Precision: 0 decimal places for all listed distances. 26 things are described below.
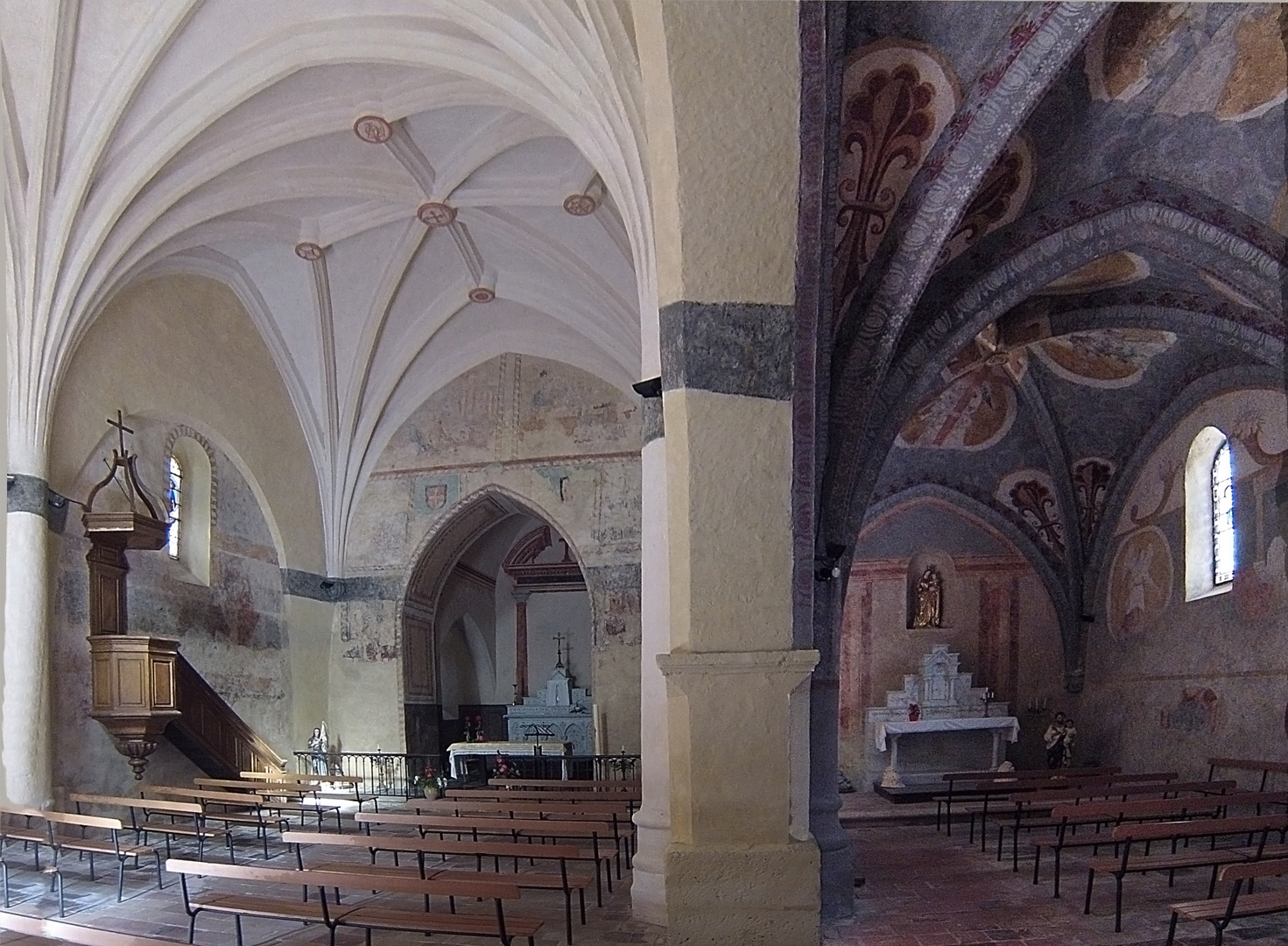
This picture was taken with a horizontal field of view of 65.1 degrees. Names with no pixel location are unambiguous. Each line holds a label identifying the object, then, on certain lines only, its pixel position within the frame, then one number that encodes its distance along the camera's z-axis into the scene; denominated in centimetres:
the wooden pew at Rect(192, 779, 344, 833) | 1072
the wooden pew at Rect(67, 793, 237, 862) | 930
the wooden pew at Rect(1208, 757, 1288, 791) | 1166
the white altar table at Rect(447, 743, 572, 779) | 1717
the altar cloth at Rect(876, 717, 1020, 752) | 1653
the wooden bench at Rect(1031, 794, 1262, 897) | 843
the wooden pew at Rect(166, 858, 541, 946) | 572
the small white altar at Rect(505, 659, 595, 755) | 2130
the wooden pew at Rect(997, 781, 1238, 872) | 1105
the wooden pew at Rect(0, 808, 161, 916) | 825
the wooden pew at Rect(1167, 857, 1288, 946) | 591
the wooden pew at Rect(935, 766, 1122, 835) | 1260
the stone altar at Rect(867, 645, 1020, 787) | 1700
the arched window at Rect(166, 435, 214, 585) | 1443
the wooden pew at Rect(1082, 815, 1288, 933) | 725
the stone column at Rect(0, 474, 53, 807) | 1070
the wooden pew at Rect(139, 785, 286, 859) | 1018
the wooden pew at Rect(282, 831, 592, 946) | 670
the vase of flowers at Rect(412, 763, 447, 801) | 1542
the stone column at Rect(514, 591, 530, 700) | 2367
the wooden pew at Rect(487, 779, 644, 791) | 1224
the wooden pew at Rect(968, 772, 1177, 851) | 1185
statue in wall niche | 1791
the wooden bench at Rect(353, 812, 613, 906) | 875
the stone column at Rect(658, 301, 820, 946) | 432
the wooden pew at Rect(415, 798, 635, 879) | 939
